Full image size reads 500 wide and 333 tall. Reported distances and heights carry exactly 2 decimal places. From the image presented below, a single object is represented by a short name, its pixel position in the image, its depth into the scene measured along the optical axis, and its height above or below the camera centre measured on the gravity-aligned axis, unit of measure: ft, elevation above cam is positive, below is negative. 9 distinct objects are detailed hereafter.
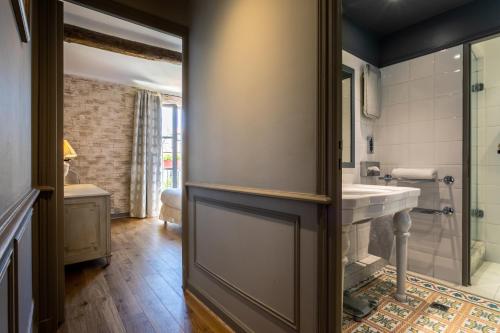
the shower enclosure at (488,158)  8.71 +0.29
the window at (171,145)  18.38 +1.50
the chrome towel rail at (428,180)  7.60 -0.45
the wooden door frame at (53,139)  5.16 +0.55
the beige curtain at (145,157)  16.30 +0.51
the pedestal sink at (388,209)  4.67 -0.93
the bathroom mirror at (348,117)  7.99 +1.60
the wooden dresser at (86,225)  7.99 -2.05
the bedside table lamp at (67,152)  10.30 +0.53
